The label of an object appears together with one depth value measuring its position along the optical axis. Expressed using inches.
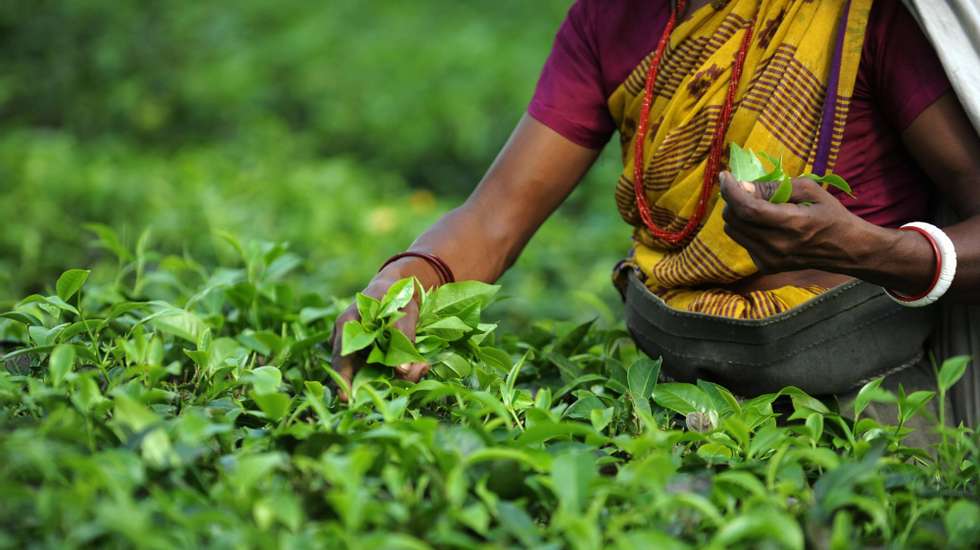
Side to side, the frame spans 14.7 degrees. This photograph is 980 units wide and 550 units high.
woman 133.2
